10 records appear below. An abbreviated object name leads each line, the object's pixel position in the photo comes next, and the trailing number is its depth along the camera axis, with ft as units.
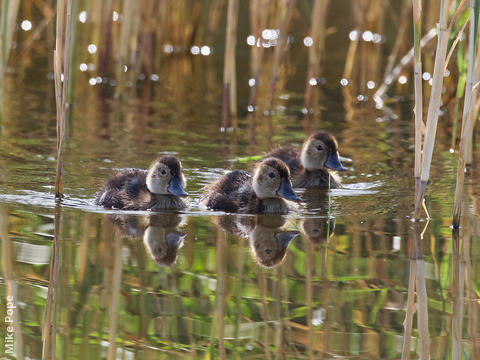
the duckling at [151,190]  41.73
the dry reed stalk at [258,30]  57.26
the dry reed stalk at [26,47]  70.30
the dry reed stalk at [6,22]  42.39
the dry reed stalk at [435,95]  33.24
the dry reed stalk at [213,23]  84.94
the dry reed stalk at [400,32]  71.82
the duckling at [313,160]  48.96
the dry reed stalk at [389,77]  67.81
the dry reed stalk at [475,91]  34.07
